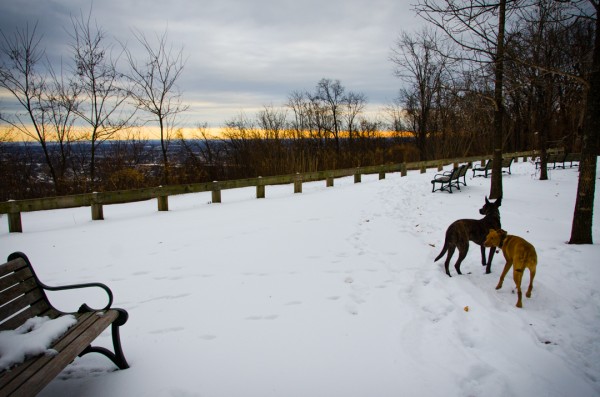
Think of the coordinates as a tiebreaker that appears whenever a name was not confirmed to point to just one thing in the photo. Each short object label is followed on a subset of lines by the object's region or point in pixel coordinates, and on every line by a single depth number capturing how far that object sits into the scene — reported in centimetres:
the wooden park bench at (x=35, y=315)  182
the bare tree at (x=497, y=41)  552
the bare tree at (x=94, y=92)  1151
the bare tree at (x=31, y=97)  1031
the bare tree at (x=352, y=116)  3556
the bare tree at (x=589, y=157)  482
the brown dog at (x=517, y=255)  345
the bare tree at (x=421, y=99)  2661
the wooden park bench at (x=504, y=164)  1333
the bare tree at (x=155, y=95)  1247
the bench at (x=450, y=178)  1061
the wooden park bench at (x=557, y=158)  1593
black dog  423
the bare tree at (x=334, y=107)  3603
